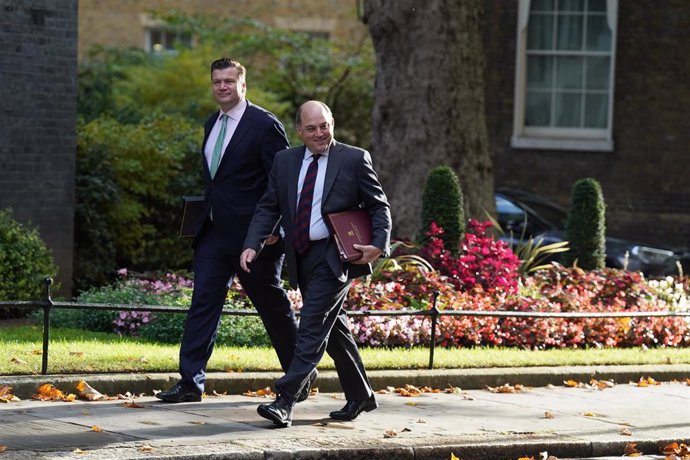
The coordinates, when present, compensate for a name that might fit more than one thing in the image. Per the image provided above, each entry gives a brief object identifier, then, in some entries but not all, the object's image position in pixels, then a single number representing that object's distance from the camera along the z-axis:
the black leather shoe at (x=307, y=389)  15.29
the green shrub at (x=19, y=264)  22.61
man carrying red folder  14.51
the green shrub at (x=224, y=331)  20.47
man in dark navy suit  15.51
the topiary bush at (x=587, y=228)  27.44
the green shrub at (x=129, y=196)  26.68
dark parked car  31.05
